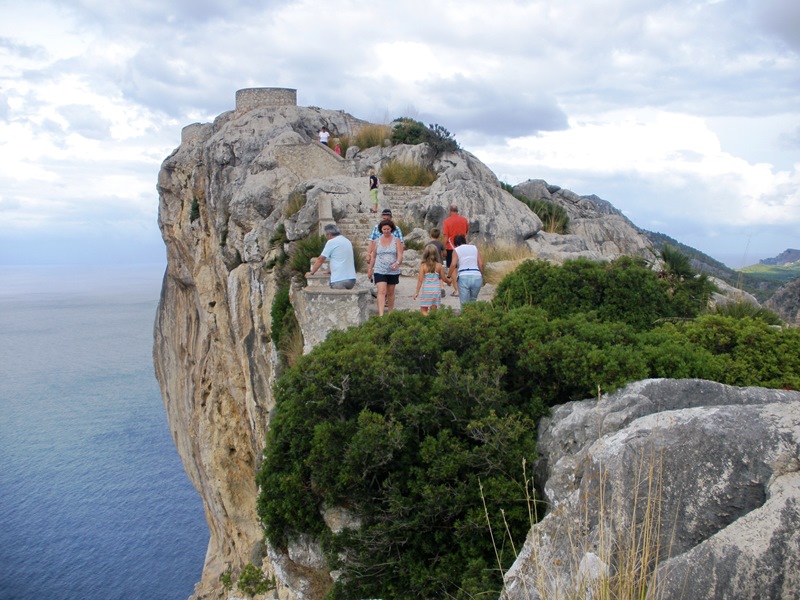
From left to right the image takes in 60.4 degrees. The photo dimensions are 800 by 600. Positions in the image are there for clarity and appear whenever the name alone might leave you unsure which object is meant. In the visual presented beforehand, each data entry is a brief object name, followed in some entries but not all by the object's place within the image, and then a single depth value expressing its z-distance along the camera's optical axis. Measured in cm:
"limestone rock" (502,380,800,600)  323
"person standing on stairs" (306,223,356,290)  977
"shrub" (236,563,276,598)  932
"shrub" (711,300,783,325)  873
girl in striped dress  919
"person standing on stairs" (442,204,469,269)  1136
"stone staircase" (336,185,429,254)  1405
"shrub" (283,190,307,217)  1498
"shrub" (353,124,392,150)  2248
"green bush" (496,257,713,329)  884
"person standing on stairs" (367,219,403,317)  951
